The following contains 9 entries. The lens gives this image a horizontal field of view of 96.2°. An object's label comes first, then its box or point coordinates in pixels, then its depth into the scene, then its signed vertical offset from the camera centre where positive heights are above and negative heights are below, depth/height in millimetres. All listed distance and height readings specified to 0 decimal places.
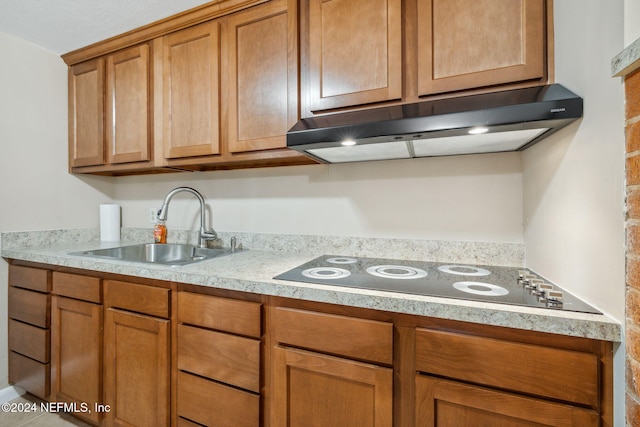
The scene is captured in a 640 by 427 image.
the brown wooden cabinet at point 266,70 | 1073 +666
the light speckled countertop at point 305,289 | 736 -268
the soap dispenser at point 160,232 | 1987 -140
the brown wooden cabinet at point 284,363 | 768 -522
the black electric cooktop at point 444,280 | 855 -257
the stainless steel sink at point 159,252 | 1887 -274
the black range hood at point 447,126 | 882 +295
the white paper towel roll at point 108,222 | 2162 -76
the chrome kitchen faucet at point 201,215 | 1834 -20
